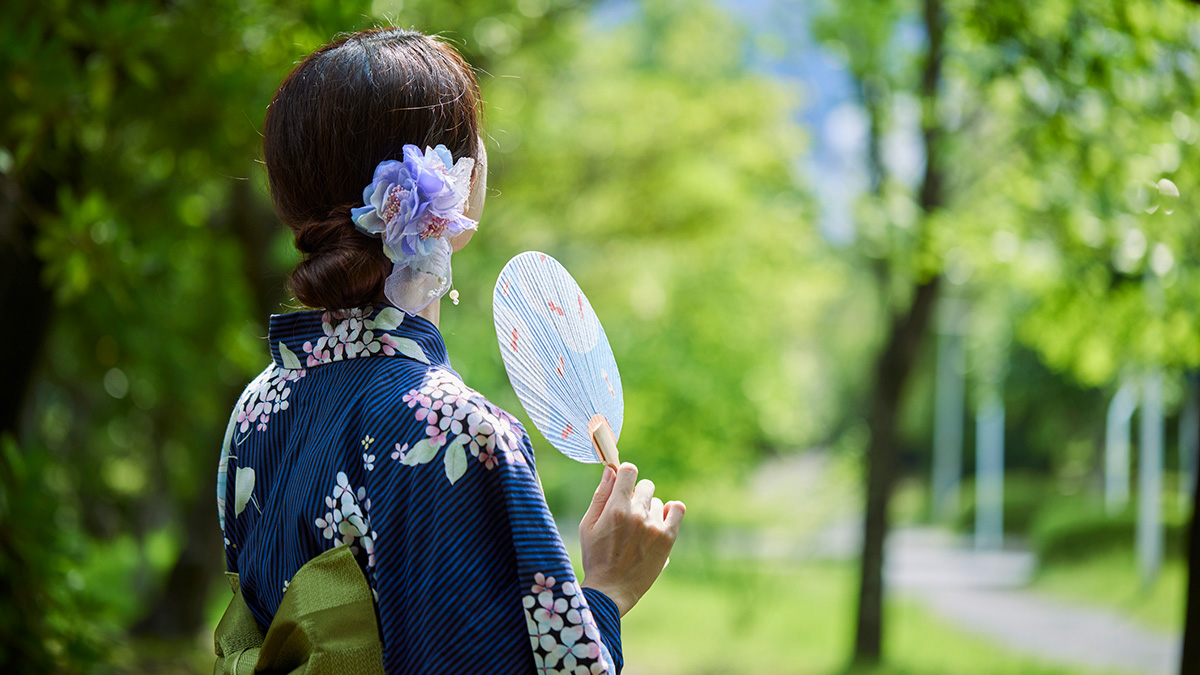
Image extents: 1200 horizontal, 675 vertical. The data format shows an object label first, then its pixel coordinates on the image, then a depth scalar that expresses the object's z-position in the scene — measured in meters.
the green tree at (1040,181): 3.76
